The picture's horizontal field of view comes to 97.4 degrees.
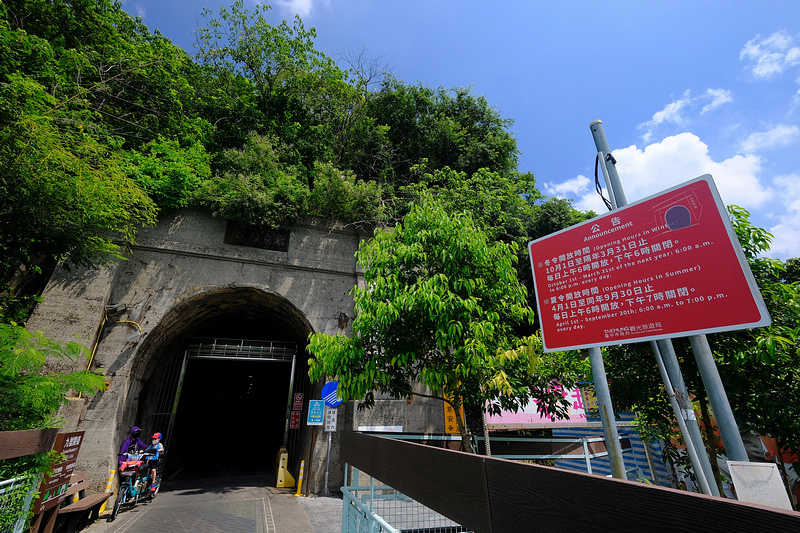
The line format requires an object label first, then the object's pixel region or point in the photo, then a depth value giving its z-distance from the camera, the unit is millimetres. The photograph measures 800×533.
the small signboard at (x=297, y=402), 11047
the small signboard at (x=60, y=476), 4672
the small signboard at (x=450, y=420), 9523
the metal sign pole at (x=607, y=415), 2830
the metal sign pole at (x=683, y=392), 2777
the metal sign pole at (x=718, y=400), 2410
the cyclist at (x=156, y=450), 8109
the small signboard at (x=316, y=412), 8820
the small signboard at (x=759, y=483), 1532
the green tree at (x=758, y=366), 3480
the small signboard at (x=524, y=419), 9000
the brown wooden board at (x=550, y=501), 911
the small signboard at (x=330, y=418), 8768
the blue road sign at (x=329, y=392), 8762
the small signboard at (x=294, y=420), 10841
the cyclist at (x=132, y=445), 7661
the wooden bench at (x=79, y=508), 5750
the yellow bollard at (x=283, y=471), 9719
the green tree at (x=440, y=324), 4887
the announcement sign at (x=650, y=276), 2295
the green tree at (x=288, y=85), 14008
